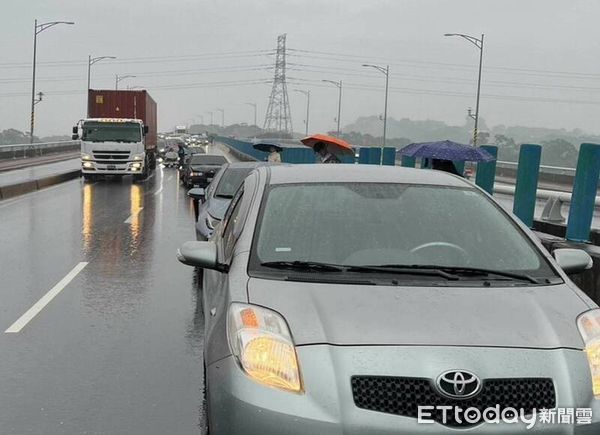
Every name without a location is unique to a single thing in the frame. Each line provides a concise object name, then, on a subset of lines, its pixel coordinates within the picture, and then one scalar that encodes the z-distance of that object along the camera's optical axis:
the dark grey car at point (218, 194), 8.34
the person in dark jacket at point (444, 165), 10.45
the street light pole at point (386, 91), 55.43
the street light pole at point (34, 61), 43.53
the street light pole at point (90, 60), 63.53
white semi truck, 27.66
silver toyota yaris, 2.64
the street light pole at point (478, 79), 43.94
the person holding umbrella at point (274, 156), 15.73
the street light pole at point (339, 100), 71.94
